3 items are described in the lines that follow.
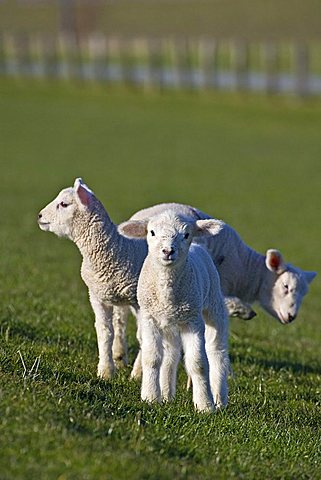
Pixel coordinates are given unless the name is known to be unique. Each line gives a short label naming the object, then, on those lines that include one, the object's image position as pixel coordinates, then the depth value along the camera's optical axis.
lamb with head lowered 16.16
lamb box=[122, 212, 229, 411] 11.93
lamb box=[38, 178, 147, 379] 13.52
